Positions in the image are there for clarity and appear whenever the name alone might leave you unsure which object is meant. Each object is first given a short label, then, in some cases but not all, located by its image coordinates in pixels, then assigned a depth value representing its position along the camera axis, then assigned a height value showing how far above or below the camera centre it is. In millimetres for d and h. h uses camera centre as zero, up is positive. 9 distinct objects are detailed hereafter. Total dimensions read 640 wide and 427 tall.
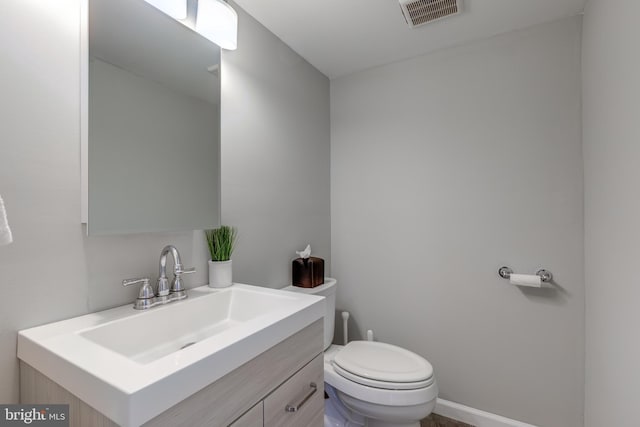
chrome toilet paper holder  1541 -303
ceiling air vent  1394 +978
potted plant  1225 -167
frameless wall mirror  912 +322
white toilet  1309 -761
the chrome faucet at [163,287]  969 -245
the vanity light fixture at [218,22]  1194 +779
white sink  539 -312
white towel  551 -29
